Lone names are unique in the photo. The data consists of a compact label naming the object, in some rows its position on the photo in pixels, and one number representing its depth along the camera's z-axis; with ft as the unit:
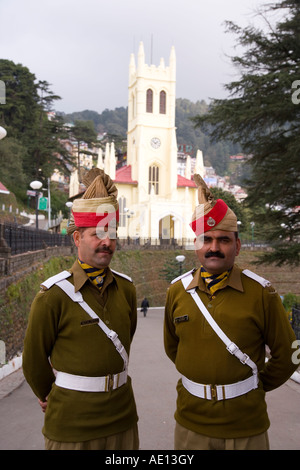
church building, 160.56
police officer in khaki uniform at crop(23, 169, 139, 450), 9.21
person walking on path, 64.62
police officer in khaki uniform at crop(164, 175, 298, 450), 9.51
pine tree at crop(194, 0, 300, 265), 38.01
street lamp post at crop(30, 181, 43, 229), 60.96
